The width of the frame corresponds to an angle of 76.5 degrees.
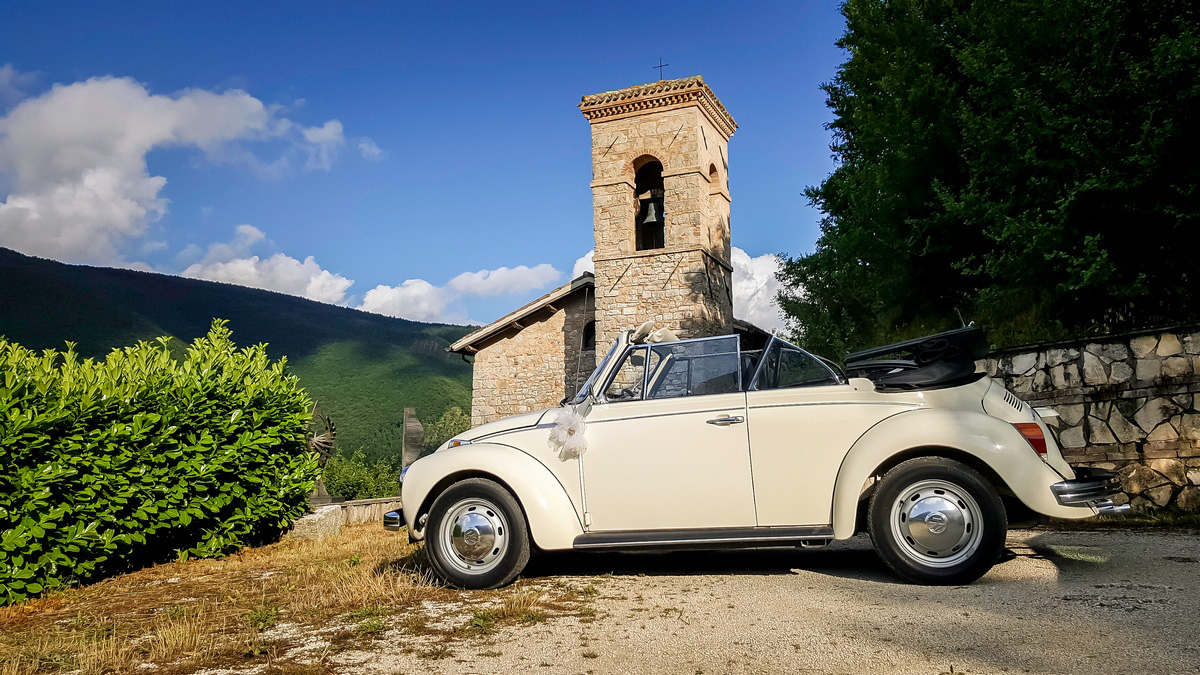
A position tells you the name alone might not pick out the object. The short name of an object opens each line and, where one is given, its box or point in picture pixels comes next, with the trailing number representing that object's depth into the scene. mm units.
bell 20141
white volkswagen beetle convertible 4621
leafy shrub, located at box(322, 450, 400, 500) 31000
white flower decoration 5227
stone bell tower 19375
